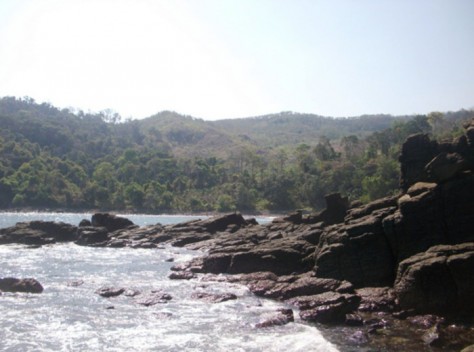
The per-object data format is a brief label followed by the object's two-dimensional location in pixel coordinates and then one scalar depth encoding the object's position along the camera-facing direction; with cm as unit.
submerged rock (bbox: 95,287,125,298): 4203
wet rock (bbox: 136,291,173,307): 3888
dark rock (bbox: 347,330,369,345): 2858
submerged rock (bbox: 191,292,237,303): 3964
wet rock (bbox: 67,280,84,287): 4697
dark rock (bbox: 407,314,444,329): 3132
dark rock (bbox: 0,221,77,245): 8156
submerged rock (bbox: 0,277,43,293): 4297
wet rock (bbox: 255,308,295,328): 3224
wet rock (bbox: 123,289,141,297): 4198
